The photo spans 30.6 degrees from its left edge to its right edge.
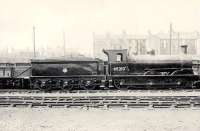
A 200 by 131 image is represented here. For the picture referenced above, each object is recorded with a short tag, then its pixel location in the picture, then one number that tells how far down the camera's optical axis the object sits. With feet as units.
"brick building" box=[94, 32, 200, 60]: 324.39
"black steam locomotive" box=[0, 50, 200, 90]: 79.10
